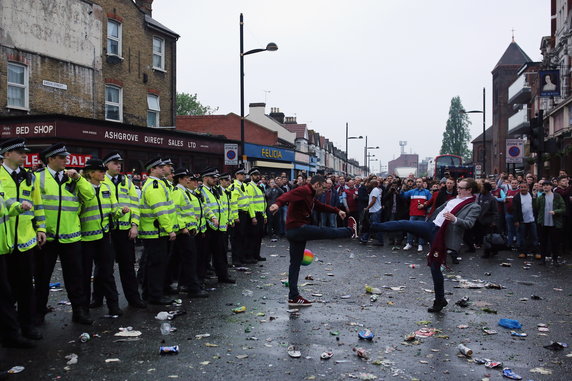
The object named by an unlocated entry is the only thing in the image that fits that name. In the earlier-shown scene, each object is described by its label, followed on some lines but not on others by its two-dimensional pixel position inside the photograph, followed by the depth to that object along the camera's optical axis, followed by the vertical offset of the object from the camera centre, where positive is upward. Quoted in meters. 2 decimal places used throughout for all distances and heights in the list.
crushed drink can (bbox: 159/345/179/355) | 5.59 -1.68
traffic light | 15.41 +1.57
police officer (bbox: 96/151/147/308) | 7.63 -0.62
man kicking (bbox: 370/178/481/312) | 7.54 -0.55
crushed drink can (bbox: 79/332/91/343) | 6.03 -1.67
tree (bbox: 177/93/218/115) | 73.31 +11.72
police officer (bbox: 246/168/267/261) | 11.98 -0.68
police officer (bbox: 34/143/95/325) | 6.58 -0.50
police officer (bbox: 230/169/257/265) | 11.63 -0.75
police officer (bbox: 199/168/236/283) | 9.46 -0.83
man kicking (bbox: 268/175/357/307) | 7.91 -0.59
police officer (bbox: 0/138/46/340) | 5.89 -0.50
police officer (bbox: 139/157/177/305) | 7.81 -0.54
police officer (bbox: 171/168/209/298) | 8.34 -0.68
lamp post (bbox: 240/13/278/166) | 20.62 +5.29
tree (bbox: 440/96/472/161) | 108.31 +11.27
